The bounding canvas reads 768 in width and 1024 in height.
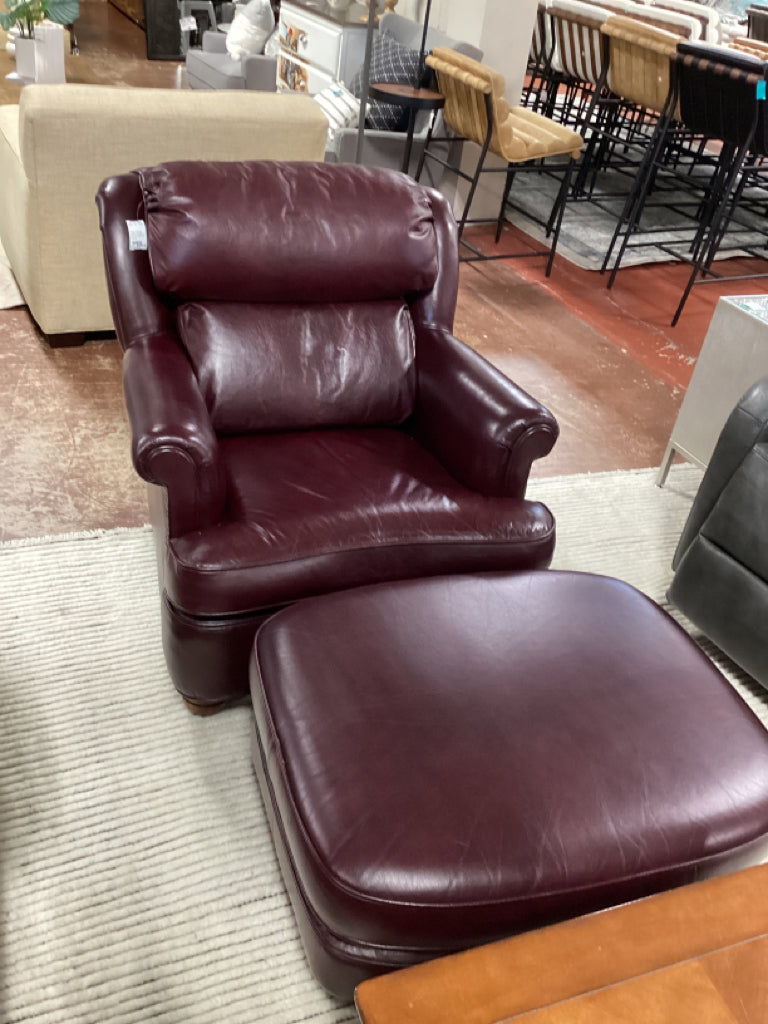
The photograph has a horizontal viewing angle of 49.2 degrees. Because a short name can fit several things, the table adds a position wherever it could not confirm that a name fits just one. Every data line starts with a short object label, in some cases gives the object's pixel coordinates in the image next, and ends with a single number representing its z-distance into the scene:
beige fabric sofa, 2.42
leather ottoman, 1.04
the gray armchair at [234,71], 5.04
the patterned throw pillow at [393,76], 4.07
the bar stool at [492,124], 3.45
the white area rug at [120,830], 1.24
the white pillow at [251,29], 5.15
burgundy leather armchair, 1.48
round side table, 3.59
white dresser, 4.45
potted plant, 4.15
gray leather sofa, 1.79
